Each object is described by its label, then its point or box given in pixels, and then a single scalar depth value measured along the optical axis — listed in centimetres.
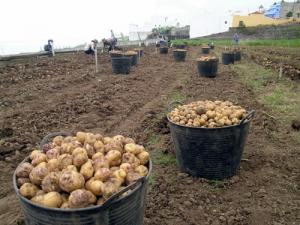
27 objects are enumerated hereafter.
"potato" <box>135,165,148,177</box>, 256
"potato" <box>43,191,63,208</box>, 219
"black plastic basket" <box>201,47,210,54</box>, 2723
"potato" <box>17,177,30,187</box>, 246
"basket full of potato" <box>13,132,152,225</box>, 215
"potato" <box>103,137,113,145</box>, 298
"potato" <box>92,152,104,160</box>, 266
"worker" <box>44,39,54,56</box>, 2092
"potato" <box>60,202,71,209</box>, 219
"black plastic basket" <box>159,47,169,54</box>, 2755
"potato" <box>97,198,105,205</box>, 224
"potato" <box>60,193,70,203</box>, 229
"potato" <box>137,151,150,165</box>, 278
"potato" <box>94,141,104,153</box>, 284
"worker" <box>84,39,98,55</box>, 1838
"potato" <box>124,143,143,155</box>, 281
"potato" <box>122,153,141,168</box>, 268
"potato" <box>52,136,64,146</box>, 298
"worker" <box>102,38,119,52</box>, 2163
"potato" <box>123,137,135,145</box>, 299
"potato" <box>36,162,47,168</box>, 252
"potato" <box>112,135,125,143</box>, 295
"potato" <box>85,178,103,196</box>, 227
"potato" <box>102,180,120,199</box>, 222
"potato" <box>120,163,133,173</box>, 252
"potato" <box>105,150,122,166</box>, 263
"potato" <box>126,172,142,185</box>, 241
